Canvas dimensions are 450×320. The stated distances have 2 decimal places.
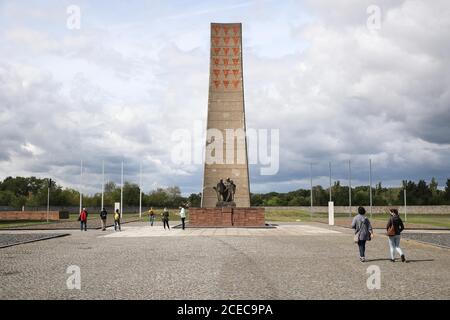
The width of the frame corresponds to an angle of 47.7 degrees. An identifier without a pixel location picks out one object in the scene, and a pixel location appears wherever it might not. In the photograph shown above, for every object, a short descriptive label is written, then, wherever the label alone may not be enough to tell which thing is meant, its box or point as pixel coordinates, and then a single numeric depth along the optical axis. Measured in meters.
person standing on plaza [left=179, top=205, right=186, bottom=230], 33.16
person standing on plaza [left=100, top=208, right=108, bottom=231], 32.97
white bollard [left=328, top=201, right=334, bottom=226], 42.16
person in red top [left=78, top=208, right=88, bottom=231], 31.76
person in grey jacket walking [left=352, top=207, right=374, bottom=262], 14.20
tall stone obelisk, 45.78
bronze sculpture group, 38.34
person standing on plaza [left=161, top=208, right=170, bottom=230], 34.57
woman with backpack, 14.34
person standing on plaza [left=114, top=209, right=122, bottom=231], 32.25
